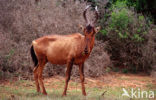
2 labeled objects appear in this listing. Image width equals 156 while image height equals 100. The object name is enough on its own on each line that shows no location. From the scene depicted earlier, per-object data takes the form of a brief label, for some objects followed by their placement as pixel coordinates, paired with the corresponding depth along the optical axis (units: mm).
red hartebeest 17828
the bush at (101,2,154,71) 33281
